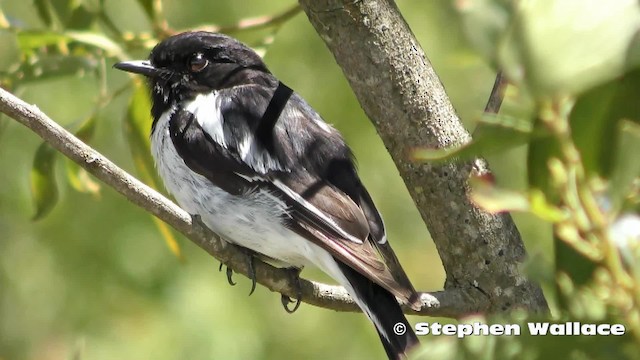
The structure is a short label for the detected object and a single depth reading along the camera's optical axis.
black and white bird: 5.06
